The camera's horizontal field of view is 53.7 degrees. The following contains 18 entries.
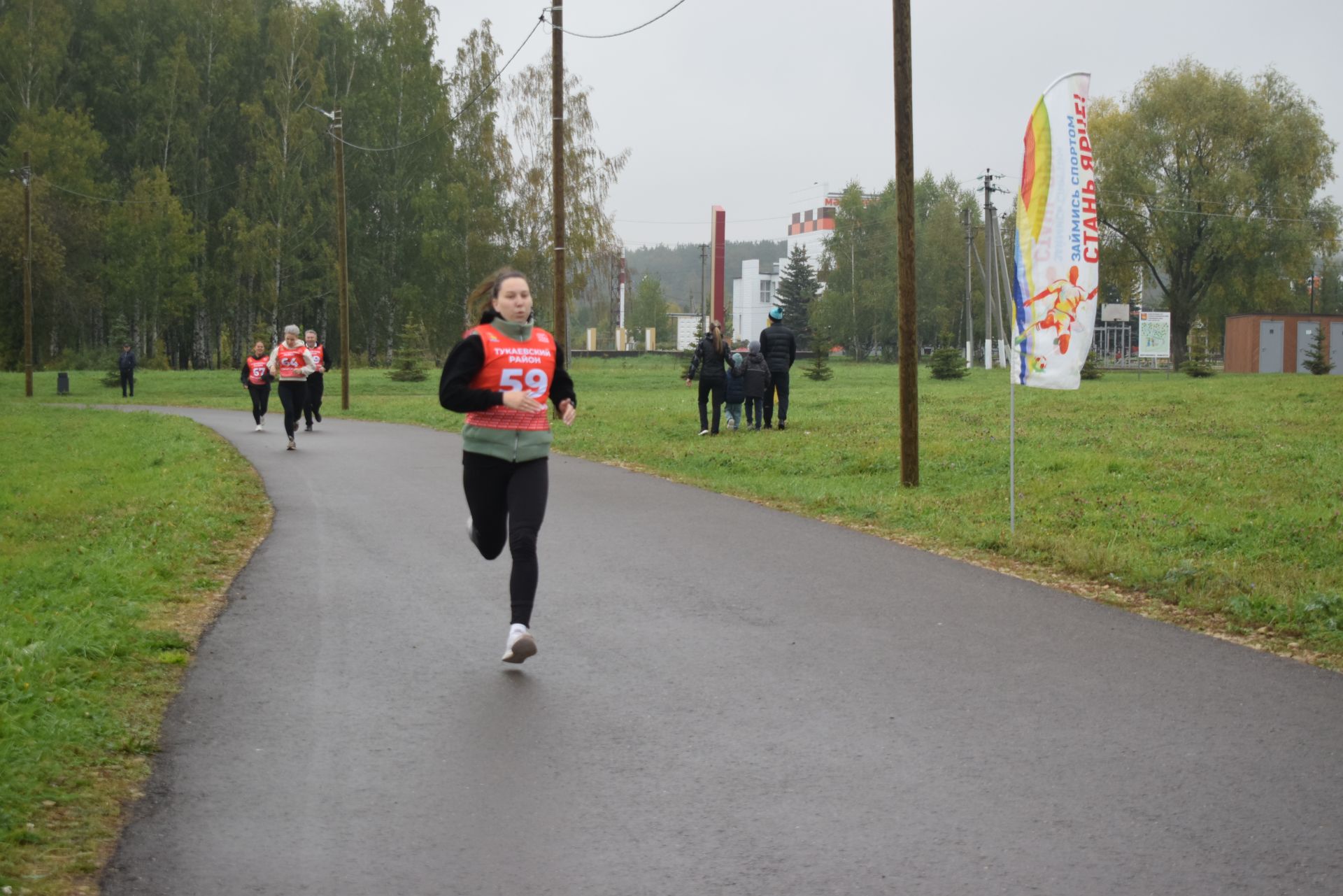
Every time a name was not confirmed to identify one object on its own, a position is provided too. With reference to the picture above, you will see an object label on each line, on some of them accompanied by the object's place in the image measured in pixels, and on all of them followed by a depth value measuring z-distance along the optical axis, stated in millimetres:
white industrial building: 174500
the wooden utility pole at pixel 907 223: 13742
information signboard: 52156
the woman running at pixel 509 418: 6473
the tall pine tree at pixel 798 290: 114062
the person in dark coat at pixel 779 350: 20766
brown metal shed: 57781
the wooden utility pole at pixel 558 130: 26250
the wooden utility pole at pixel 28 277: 40125
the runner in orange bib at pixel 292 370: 19484
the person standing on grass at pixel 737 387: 20525
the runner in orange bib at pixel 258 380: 20734
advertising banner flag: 10211
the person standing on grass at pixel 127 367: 40875
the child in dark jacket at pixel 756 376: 20516
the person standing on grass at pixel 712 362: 20031
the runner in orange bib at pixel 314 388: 21875
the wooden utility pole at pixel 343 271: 32938
